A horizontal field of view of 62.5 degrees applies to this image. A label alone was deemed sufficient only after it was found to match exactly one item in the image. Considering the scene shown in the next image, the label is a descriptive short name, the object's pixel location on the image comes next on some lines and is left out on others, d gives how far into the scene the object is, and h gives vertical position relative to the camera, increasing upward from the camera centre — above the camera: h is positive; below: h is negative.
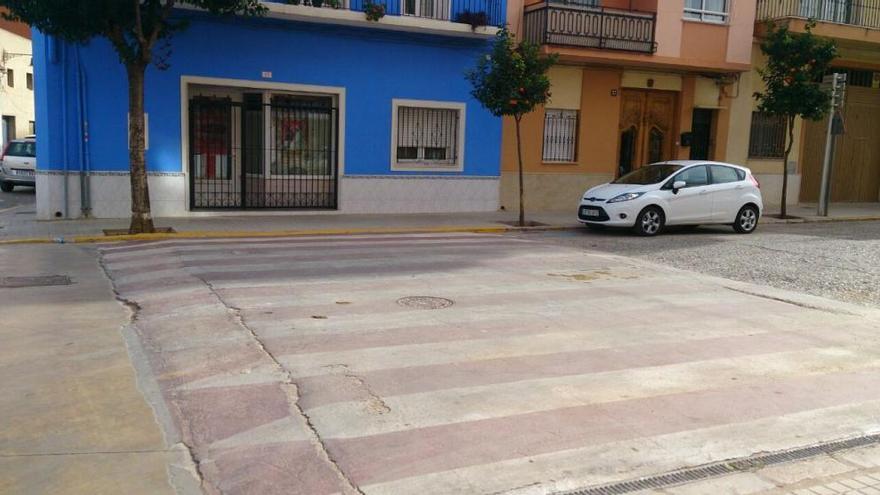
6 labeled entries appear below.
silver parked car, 21.95 -0.71
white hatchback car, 14.66 -0.63
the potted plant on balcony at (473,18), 17.38 +3.37
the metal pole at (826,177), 19.73 -0.07
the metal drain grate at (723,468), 3.92 -1.72
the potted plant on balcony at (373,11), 16.02 +3.19
